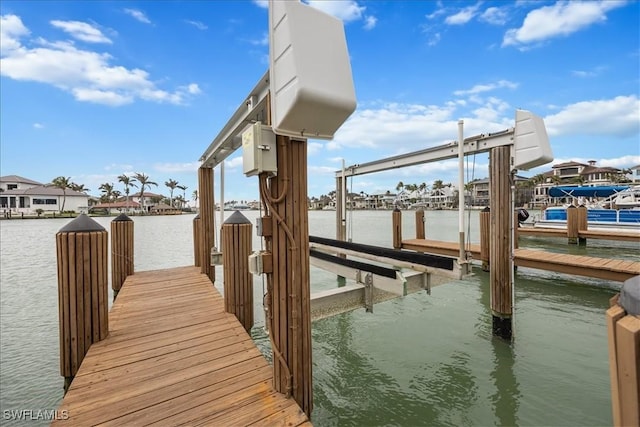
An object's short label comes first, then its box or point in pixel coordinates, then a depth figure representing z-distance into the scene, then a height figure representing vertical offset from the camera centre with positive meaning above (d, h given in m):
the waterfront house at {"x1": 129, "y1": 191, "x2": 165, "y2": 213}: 78.05 +5.67
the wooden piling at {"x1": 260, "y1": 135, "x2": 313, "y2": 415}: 2.25 -0.44
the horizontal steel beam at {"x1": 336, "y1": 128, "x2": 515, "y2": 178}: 4.43 +1.16
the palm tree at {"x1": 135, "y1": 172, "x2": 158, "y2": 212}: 72.88 +9.67
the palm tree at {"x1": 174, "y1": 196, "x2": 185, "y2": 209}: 93.78 +5.50
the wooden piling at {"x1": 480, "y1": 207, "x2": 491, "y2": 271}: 8.43 -0.82
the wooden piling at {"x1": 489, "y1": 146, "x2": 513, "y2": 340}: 4.34 -0.43
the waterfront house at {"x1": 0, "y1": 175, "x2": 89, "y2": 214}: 47.06 +4.05
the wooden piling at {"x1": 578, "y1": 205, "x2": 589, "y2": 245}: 13.11 -0.51
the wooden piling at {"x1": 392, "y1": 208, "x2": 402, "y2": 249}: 10.30 -0.57
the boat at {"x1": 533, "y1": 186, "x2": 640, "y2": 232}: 14.08 -0.09
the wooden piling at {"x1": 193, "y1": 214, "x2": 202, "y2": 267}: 7.14 -0.58
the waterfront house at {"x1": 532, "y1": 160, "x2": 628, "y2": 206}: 46.41 +5.93
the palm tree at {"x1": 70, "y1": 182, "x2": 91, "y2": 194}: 57.59 +6.54
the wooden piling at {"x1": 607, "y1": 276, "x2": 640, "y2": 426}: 0.83 -0.43
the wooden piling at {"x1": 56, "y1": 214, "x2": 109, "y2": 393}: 3.00 -0.75
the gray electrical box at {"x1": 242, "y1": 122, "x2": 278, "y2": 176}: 2.15 +0.50
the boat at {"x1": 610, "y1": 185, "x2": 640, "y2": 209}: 18.89 +0.65
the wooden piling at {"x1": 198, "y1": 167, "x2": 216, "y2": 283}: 6.41 -0.04
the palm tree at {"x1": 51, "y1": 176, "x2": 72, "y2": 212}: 51.16 +6.40
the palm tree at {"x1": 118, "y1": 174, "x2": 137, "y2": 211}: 70.56 +9.31
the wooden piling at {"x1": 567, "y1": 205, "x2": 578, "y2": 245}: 13.06 -0.66
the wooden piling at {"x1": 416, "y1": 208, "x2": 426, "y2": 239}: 11.28 -0.52
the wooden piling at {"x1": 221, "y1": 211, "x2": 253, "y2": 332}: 4.14 -0.79
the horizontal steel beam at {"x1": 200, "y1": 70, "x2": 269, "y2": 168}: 2.74 +1.19
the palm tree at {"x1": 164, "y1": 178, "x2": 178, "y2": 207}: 87.06 +10.09
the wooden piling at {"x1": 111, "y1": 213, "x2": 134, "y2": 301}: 6.29 -0.62
